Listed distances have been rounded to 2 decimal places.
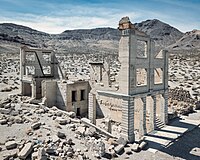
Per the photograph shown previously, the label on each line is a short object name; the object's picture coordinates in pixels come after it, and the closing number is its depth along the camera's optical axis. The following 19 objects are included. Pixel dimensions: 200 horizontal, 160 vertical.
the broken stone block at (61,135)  19.00
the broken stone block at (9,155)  15.34
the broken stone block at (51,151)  16.38
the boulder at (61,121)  22.09
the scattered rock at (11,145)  16.68
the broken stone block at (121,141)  20.03
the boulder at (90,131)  20.42
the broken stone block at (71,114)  24.50
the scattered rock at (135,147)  19.24
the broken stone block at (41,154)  15.11
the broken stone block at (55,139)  17.89
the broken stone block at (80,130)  20.36
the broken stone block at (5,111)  24.23
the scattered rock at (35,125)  20.19
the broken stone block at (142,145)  19.73
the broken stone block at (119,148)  18.67
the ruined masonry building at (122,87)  20.69
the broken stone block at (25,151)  15.38
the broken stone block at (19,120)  21.88
